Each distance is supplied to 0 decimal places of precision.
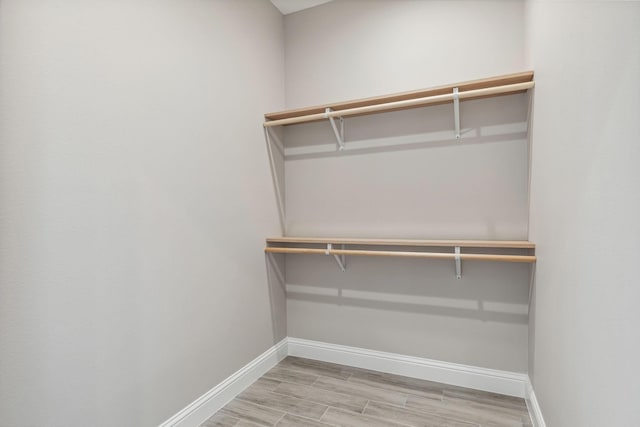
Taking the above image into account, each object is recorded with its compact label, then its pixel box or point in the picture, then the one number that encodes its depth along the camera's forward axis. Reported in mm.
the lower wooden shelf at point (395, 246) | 1836
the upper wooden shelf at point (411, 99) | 1807
